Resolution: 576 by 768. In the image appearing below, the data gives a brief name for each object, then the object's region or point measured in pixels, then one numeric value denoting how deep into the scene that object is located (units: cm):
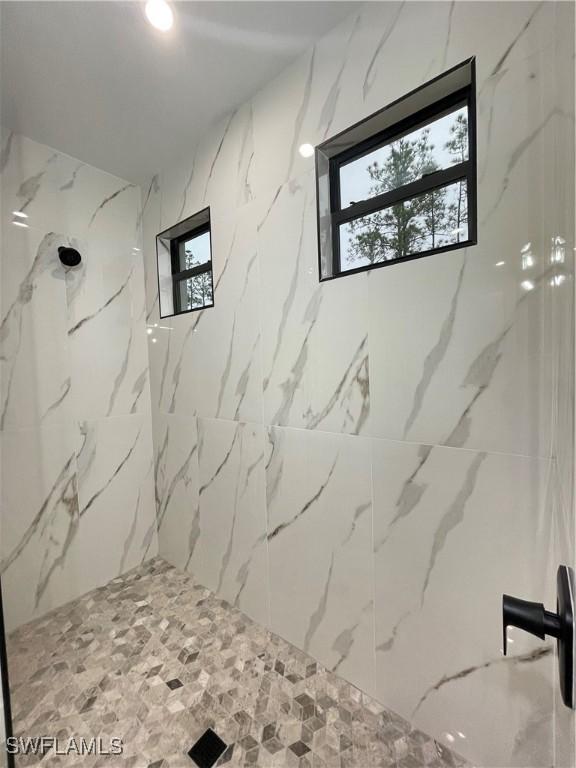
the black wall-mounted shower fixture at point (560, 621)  39
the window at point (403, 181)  108
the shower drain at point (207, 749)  109
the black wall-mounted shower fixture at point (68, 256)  189
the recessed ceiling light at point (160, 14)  115
